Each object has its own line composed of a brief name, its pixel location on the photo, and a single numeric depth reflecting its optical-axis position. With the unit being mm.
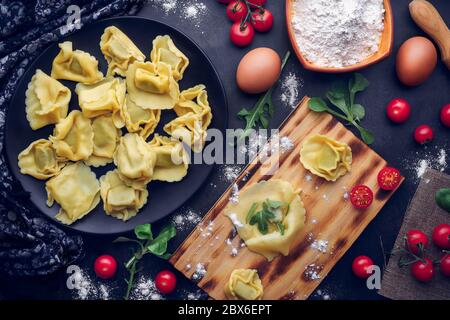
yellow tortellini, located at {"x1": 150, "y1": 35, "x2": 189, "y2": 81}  738
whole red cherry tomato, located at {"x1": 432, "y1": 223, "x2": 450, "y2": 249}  748
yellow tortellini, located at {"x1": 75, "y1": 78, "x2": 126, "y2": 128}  732
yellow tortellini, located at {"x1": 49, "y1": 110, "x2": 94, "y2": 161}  733
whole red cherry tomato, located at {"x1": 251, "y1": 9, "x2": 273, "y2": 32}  761
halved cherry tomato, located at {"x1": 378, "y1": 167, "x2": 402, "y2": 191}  743
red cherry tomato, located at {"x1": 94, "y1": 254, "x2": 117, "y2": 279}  756
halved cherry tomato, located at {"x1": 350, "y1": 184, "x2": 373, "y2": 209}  737
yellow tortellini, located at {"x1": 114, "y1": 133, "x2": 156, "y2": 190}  724
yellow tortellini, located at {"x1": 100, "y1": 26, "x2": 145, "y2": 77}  733
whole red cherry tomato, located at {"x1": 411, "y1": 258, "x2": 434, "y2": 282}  750
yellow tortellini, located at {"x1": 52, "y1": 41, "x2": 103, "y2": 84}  731
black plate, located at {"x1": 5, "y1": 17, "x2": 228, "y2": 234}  733
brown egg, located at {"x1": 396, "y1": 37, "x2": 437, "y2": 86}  737
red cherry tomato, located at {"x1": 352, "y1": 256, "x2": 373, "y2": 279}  756
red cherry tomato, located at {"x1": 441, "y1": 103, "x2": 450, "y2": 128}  764
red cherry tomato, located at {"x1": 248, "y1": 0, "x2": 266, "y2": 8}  763
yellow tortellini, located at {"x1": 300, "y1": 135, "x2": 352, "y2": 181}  743
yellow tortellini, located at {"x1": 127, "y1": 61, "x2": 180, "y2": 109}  729
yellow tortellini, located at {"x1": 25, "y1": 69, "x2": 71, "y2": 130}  728
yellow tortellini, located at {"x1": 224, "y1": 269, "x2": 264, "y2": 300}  739
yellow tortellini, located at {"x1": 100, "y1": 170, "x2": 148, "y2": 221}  732
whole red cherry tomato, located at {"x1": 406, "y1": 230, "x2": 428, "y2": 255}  750
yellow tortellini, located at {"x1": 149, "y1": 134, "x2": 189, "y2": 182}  732
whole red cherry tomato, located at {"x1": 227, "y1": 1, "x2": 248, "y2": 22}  764
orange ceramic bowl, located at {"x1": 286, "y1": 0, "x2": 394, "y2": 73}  726
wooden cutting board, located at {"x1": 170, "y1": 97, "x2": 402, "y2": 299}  755
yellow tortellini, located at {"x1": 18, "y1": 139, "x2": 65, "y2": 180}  733
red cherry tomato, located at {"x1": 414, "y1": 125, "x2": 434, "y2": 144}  761
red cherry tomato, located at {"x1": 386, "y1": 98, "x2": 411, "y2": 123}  759
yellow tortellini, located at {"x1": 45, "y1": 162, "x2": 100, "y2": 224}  733
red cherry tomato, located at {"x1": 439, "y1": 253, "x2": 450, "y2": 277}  753
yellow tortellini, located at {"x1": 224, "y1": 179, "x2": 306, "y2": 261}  740
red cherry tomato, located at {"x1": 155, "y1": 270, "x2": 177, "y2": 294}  756
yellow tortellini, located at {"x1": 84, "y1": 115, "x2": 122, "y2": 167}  746
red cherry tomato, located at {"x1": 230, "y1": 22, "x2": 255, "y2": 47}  761
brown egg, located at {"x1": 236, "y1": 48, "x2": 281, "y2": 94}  731
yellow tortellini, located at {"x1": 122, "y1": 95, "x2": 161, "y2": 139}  740
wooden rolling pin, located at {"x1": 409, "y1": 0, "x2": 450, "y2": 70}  756
